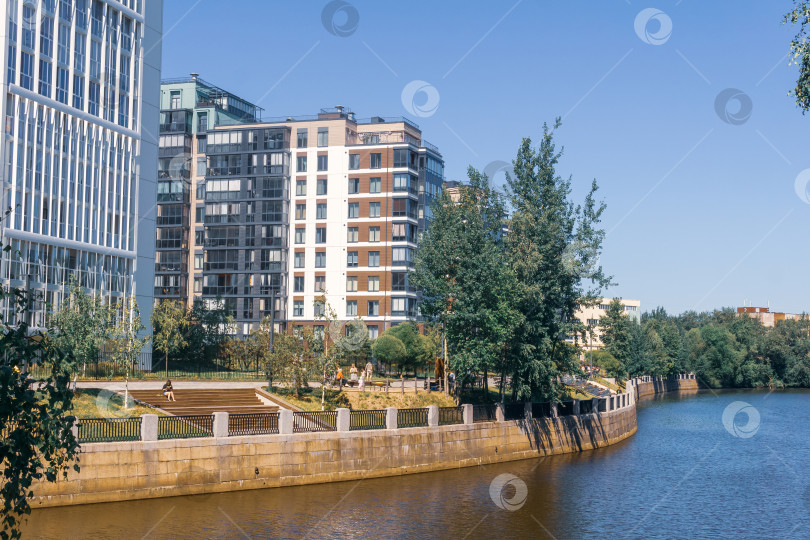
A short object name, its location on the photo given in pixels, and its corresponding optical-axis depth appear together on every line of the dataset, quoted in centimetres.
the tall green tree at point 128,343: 4253
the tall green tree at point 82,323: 4178
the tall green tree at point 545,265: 4719
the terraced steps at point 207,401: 4147
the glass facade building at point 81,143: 5162
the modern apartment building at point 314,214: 8994
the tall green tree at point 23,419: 1182
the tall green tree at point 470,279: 4516
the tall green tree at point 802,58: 2036
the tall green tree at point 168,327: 6008
